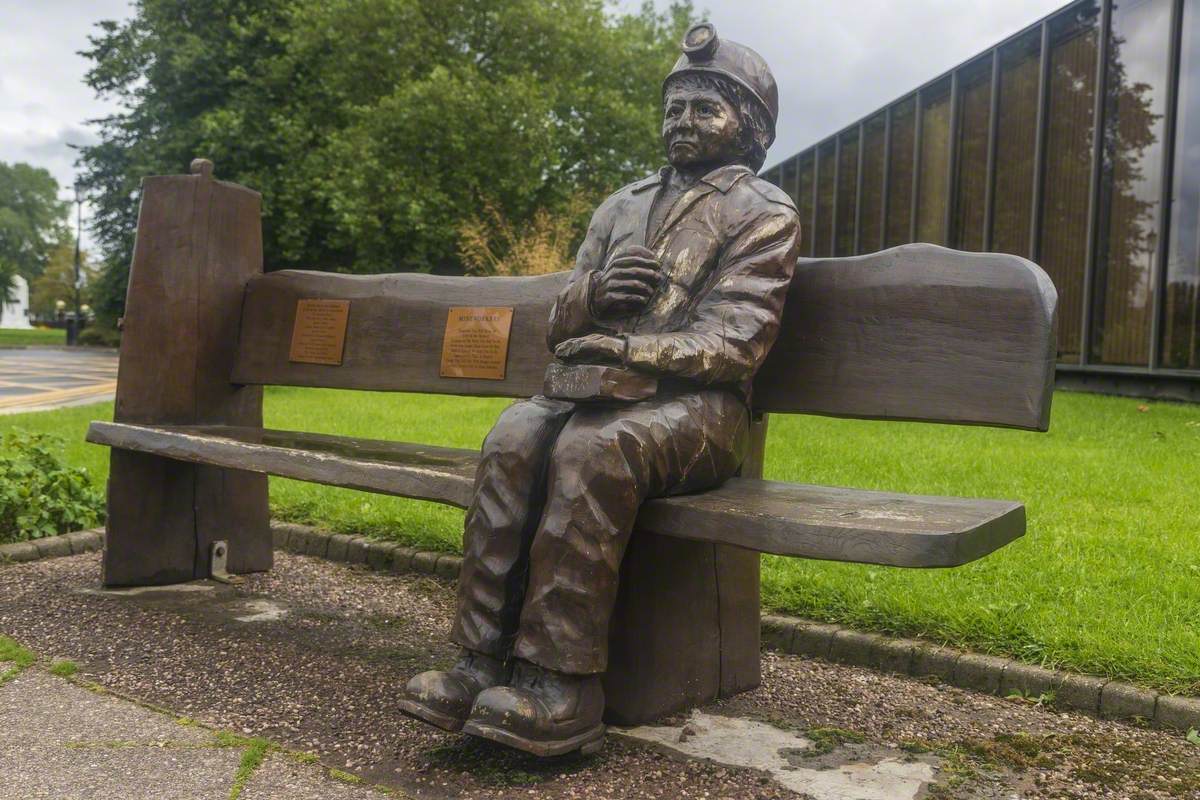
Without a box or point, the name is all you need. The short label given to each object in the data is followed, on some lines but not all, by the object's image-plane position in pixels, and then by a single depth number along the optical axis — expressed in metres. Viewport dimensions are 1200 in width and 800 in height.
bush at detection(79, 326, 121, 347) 35.44
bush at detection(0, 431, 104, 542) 5.07
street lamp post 39.00
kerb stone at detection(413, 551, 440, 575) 4.67
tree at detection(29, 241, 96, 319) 71.62
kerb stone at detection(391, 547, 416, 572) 4.74
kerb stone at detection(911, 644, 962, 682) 3.25
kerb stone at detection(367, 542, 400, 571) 4.82
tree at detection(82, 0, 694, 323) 19.41
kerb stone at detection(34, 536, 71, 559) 4.98
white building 83.22
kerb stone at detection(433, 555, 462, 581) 4.61
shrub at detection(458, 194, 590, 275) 13.16
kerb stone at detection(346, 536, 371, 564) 4.90
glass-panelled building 9.78
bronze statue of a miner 2.43
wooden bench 2.53
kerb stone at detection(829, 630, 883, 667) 3.39
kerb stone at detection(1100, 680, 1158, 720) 2.88
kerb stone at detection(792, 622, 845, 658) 3.49
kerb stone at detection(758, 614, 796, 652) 3.57
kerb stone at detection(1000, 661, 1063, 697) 3.05
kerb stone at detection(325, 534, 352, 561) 4.99
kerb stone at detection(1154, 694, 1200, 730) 2.80
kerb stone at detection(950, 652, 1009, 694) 3.16
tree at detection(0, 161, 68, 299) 78.00
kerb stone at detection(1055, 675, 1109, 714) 2.97
